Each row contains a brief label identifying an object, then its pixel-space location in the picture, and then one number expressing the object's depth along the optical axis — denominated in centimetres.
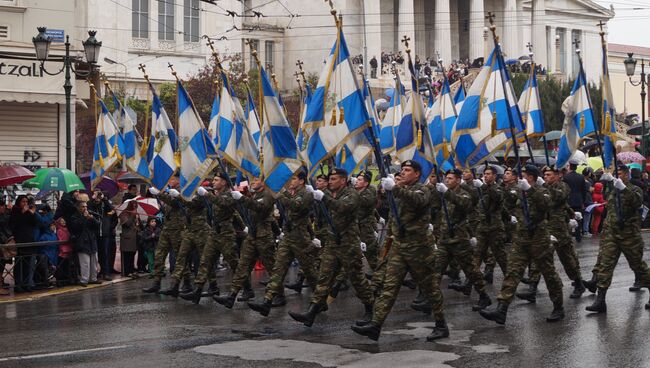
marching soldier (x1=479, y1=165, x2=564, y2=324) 1233
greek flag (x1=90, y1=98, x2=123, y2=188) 2002
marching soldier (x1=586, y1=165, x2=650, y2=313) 1320
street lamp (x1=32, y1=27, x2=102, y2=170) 2127
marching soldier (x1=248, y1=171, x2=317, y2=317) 1326
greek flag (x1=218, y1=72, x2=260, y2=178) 1552
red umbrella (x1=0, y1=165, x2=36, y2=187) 1906
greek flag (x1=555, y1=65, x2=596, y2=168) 1694
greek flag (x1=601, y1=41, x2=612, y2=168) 1400
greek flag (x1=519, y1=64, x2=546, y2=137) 1880
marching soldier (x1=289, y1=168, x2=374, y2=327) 1217
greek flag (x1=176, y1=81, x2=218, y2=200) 1587
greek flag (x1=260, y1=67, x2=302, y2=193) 1371
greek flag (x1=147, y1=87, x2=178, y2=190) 1703
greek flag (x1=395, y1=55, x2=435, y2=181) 1373
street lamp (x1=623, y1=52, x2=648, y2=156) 3053
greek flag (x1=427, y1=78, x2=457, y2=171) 1695
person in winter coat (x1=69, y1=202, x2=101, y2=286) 1758
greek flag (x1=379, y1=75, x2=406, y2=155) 1927
